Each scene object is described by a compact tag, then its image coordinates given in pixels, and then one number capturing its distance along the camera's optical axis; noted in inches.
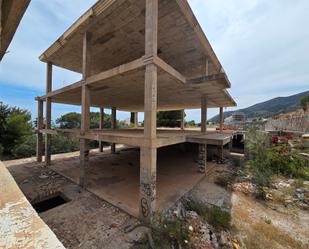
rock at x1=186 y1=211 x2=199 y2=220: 173.6
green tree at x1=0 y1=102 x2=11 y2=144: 490.5
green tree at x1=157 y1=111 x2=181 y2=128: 890.1
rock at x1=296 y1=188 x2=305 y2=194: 252.4
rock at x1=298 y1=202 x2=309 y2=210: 215.0
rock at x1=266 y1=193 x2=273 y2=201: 233.5
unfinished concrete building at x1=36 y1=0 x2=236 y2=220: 158.7
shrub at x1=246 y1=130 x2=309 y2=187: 303.9
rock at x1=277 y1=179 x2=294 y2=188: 273.8
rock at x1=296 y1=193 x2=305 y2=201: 232.6
